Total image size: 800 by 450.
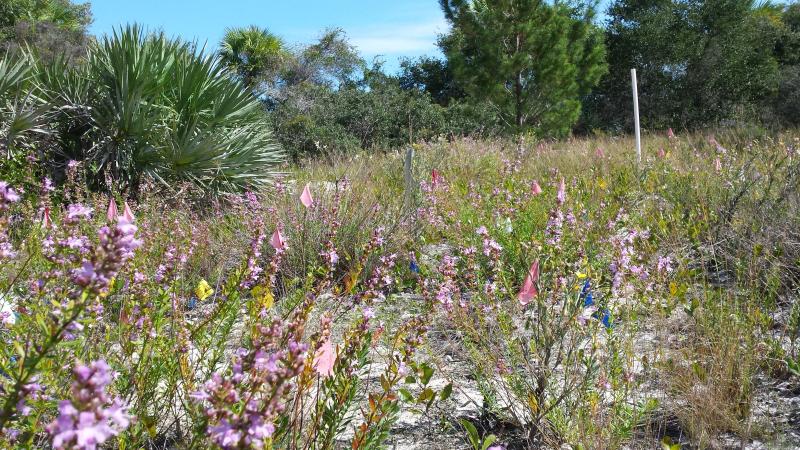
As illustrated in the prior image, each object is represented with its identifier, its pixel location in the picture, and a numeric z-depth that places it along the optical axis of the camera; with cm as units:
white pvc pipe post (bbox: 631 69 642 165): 676
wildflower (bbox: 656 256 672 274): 274
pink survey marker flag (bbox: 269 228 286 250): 243
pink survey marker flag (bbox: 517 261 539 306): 224
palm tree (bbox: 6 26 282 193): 688
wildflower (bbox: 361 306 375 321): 156
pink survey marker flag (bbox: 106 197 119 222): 288
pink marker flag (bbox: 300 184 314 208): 345
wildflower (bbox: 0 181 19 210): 120
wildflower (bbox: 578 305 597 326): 332
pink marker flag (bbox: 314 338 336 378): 183
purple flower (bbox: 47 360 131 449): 75
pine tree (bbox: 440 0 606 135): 1658
